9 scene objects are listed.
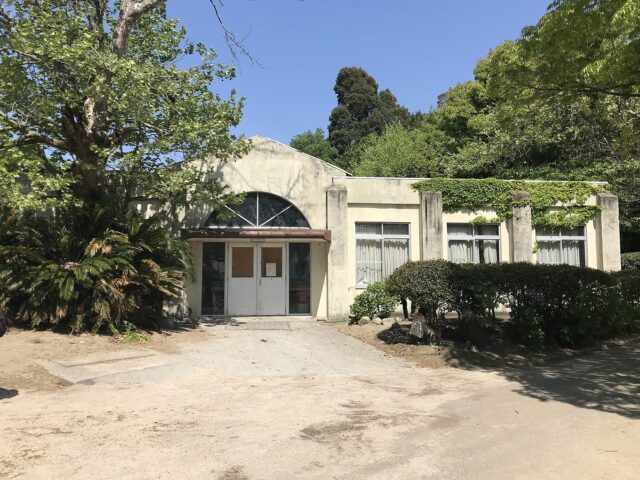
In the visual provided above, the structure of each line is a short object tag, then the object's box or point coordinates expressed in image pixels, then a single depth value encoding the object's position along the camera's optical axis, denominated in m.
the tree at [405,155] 32.38
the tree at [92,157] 10.17
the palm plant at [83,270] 10.69
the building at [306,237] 15.08
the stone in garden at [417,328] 10.45
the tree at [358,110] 48.06
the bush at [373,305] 14.27
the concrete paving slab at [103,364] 7.79
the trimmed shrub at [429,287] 10.11
